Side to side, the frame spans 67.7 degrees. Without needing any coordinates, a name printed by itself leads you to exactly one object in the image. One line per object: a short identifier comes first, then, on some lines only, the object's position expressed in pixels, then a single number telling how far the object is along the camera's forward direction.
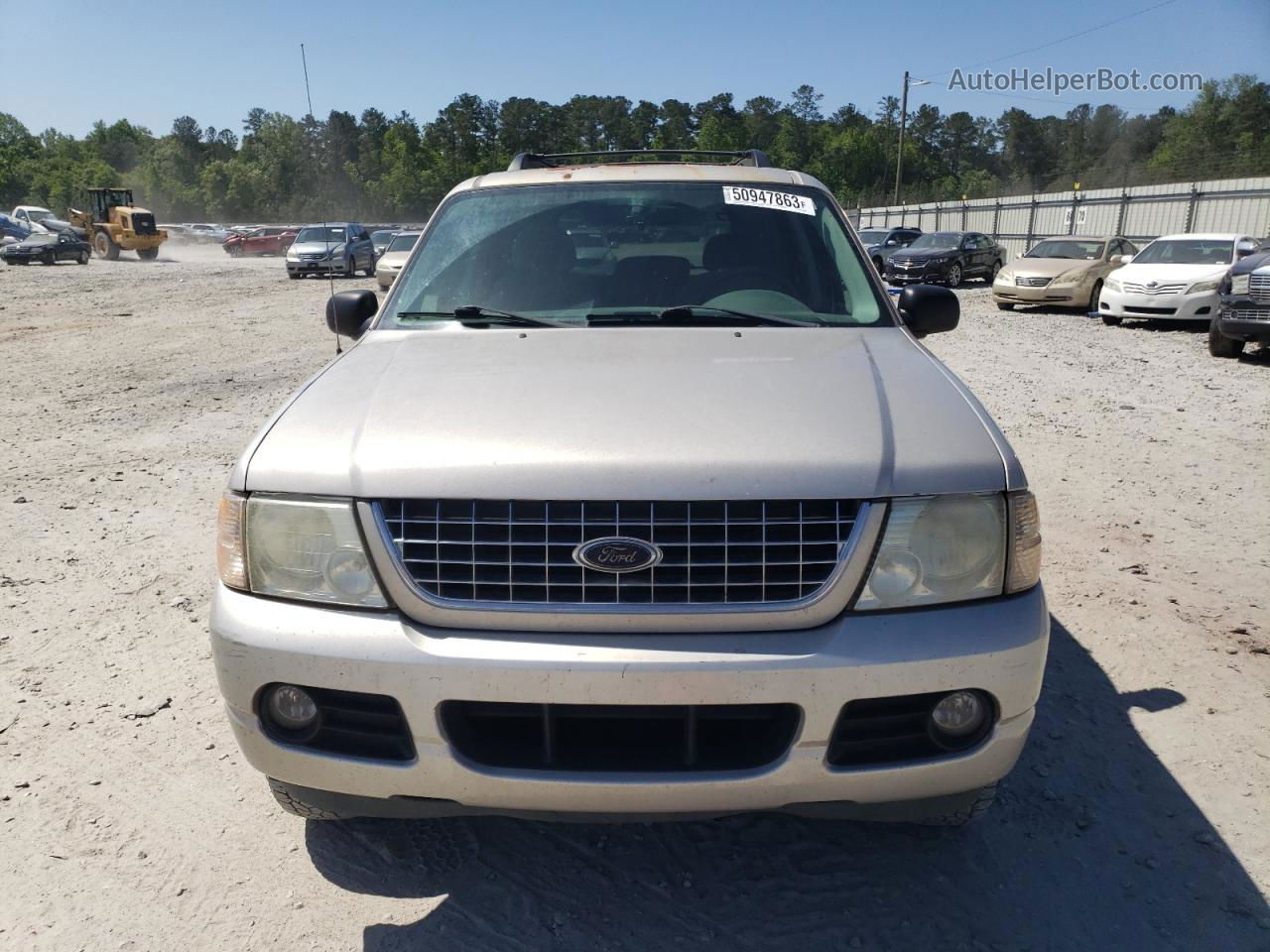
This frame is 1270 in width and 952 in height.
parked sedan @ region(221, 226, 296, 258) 52.72
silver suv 1.98
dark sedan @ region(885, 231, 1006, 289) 25.50
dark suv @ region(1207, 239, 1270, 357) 11.01
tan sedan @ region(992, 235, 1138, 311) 18.61
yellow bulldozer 41.34
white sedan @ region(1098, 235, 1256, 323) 14.91
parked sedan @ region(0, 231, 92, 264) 34.22
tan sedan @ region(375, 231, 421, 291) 15.39
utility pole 52.41
